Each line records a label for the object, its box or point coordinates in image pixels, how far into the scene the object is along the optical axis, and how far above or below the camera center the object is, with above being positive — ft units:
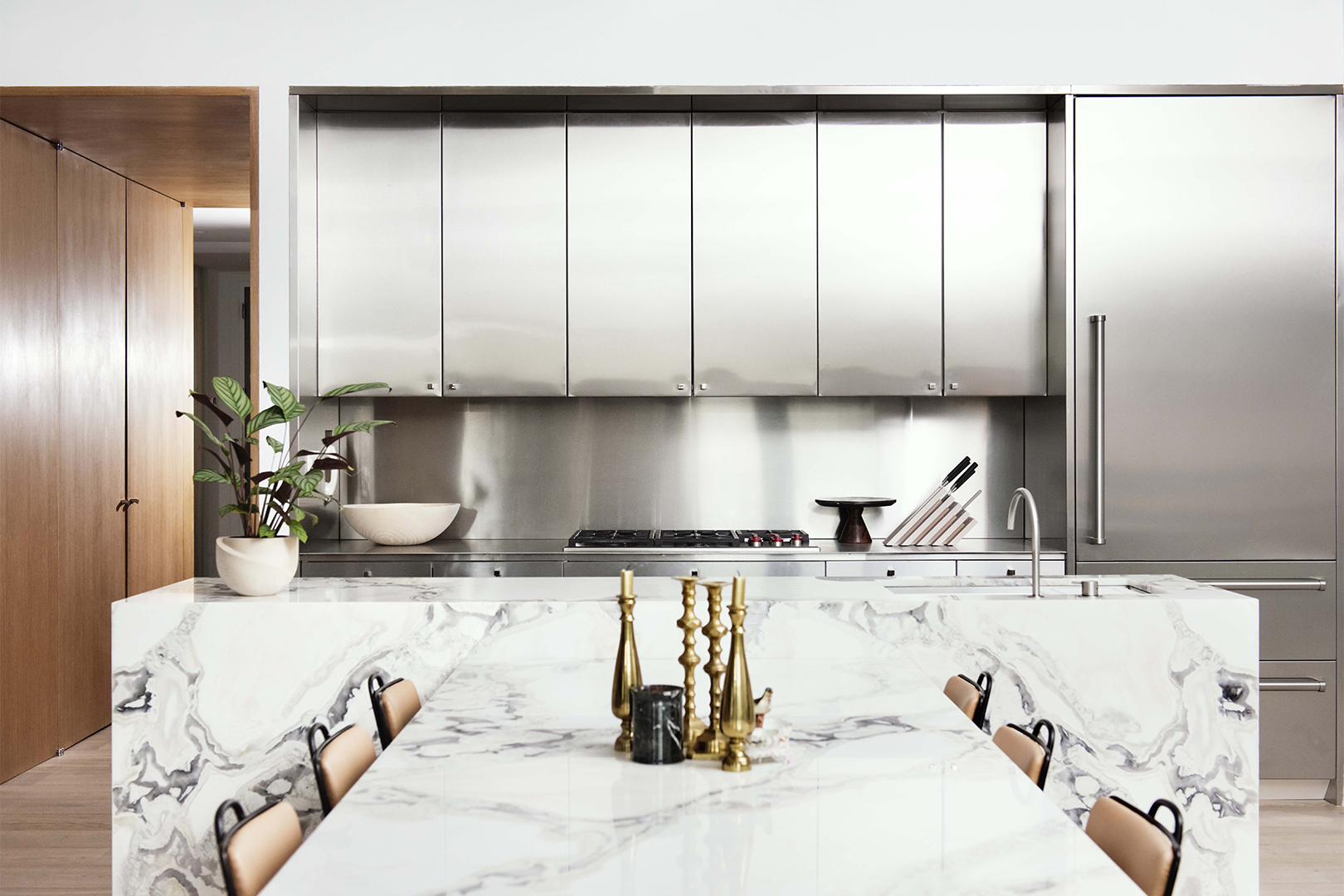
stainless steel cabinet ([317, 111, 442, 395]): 12.57 +2.67
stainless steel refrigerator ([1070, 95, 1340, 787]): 11.88 +1.30
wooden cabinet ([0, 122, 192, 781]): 12.37 +0.31
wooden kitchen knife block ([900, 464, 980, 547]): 12.64 -0.94
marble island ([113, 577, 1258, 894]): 7.43 -1.73
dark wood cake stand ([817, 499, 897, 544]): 13.10 -1.02
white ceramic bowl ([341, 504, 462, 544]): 12.48 -1.02
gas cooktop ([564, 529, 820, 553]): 12.14 -1.27
